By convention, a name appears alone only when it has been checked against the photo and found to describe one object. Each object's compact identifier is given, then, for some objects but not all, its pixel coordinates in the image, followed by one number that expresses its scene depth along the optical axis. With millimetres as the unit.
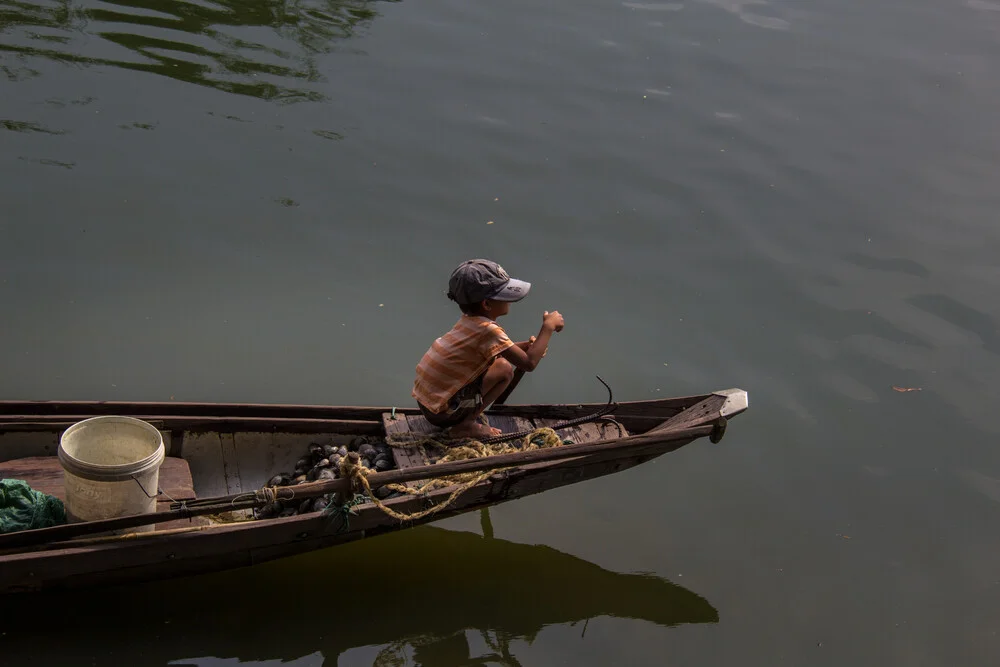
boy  5574
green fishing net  4812
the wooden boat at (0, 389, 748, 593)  4816
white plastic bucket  4738
